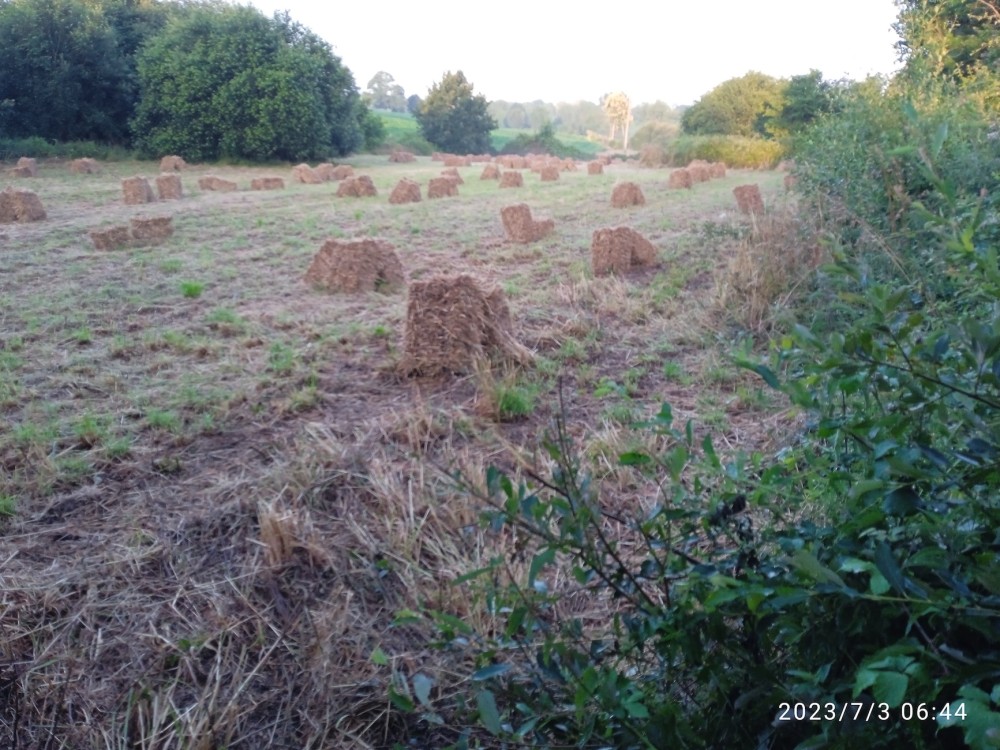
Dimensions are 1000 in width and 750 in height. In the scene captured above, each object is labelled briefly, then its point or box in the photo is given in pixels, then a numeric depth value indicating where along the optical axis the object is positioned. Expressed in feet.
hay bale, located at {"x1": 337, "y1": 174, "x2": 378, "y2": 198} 50.62
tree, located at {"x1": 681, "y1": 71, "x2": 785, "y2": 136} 112.78
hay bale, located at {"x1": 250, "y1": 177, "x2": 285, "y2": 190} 55.72
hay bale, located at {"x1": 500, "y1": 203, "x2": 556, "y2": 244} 32.19
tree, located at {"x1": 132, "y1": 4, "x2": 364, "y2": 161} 89.04
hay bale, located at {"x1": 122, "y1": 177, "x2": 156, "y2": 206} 44.96
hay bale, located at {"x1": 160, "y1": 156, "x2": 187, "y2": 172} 75.72
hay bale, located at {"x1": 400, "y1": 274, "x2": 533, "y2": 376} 16.34
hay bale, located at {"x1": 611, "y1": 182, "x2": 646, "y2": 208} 44.98
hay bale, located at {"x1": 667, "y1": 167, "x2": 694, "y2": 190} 58.13
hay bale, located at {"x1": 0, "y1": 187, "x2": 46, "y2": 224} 35.29
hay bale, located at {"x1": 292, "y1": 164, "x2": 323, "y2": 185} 62.64
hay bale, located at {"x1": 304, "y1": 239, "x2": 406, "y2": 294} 23.35
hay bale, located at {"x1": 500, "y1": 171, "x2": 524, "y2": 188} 61.61
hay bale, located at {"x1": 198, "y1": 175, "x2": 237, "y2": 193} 54.80
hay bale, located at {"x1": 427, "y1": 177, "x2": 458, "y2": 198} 49.75
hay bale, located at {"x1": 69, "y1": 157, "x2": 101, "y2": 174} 67.82
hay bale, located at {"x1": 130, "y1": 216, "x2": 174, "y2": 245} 30.32
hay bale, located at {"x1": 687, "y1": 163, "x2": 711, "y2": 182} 62.90
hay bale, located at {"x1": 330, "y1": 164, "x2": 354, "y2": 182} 66.44
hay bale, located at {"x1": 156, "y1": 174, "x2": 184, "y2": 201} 48.29
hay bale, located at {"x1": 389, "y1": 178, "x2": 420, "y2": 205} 46.55
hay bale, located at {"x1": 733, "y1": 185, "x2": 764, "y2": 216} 36.94
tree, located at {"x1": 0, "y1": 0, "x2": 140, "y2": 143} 84.64
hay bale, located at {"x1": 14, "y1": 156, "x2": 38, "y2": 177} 62.13
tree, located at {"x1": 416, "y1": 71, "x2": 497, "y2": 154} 143.74
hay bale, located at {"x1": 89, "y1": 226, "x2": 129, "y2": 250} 29.17
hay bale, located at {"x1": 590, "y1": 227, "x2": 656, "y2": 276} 26.18
